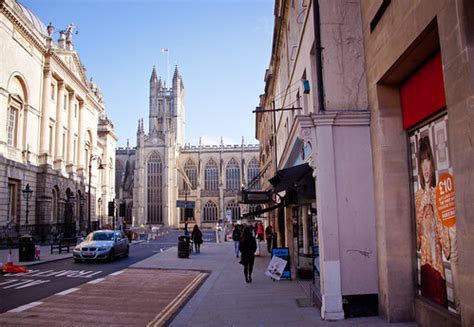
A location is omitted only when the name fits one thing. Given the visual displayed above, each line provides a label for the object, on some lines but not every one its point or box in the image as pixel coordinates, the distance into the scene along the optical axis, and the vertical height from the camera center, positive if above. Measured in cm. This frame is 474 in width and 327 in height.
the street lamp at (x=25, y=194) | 2786 +203
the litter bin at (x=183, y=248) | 2216 -159
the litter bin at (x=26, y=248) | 2009 -126
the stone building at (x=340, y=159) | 759 +103
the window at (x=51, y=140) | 4028 +775
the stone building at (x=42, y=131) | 3098 +831
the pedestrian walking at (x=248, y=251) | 1279 -108
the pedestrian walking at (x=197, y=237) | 2511 -118
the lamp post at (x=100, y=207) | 5552 +166
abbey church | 8788 +1033
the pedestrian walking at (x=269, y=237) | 2261 -116
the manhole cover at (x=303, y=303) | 885 -190
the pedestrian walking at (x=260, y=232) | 2820 -116
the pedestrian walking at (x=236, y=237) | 2221 -109
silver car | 1983 -130
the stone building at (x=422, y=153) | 461 +85
